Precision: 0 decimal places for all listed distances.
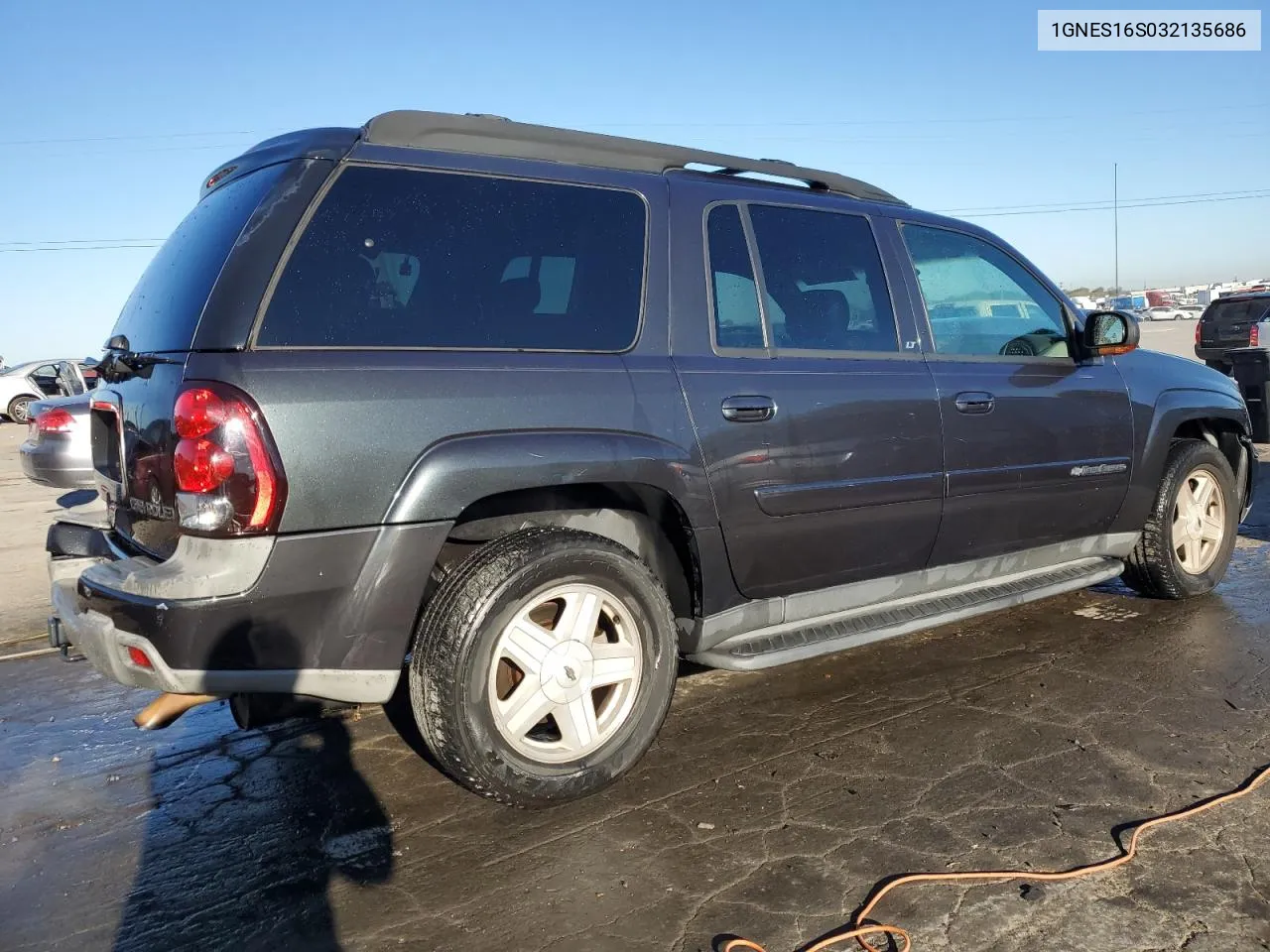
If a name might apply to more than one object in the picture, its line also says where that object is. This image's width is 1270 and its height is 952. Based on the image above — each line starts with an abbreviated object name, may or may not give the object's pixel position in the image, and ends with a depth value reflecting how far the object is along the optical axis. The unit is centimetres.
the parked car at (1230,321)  1662
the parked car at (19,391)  2314
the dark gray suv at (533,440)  254
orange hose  226
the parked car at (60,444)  739
